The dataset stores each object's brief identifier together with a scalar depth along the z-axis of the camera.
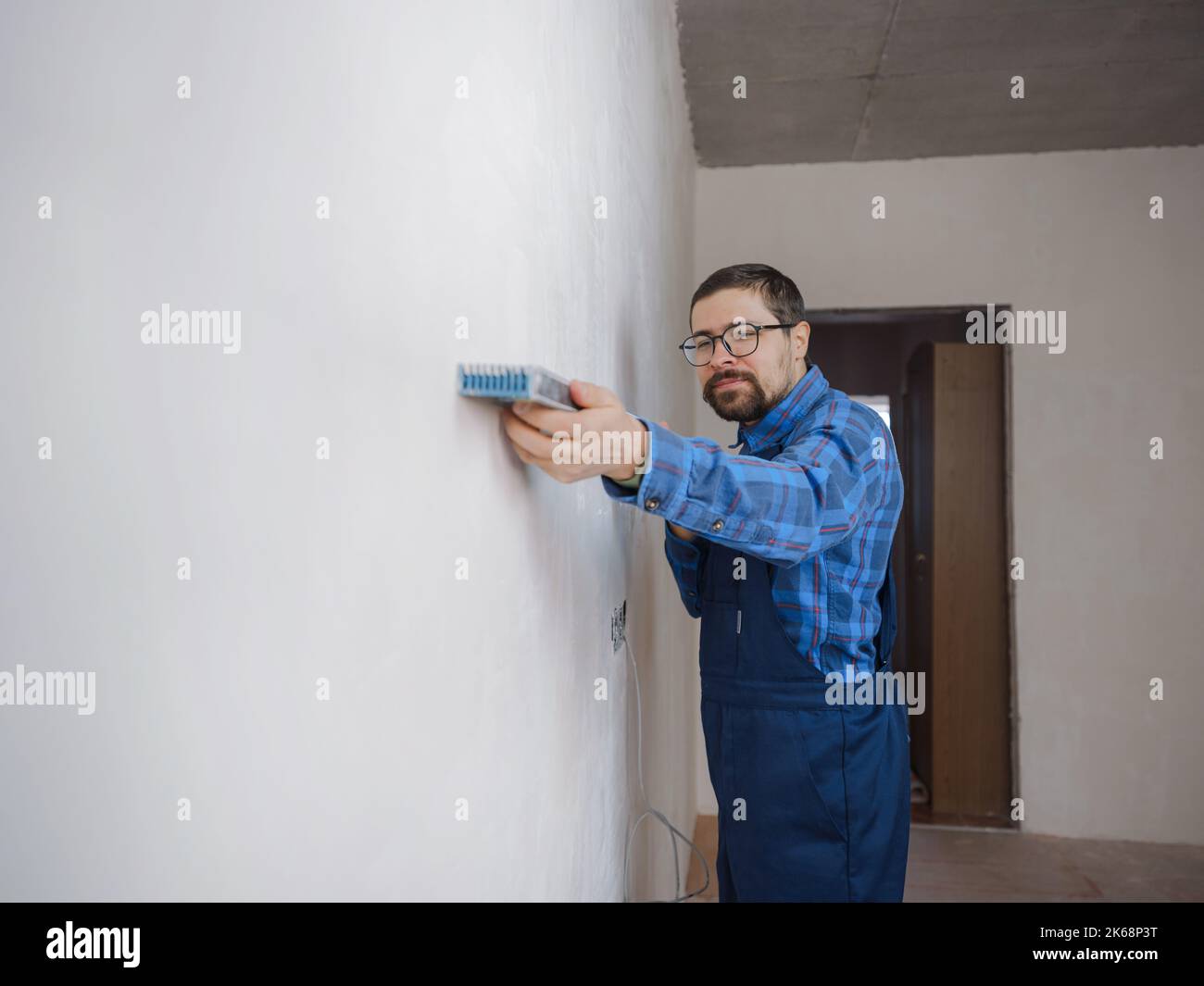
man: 1.38
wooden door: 3.59
